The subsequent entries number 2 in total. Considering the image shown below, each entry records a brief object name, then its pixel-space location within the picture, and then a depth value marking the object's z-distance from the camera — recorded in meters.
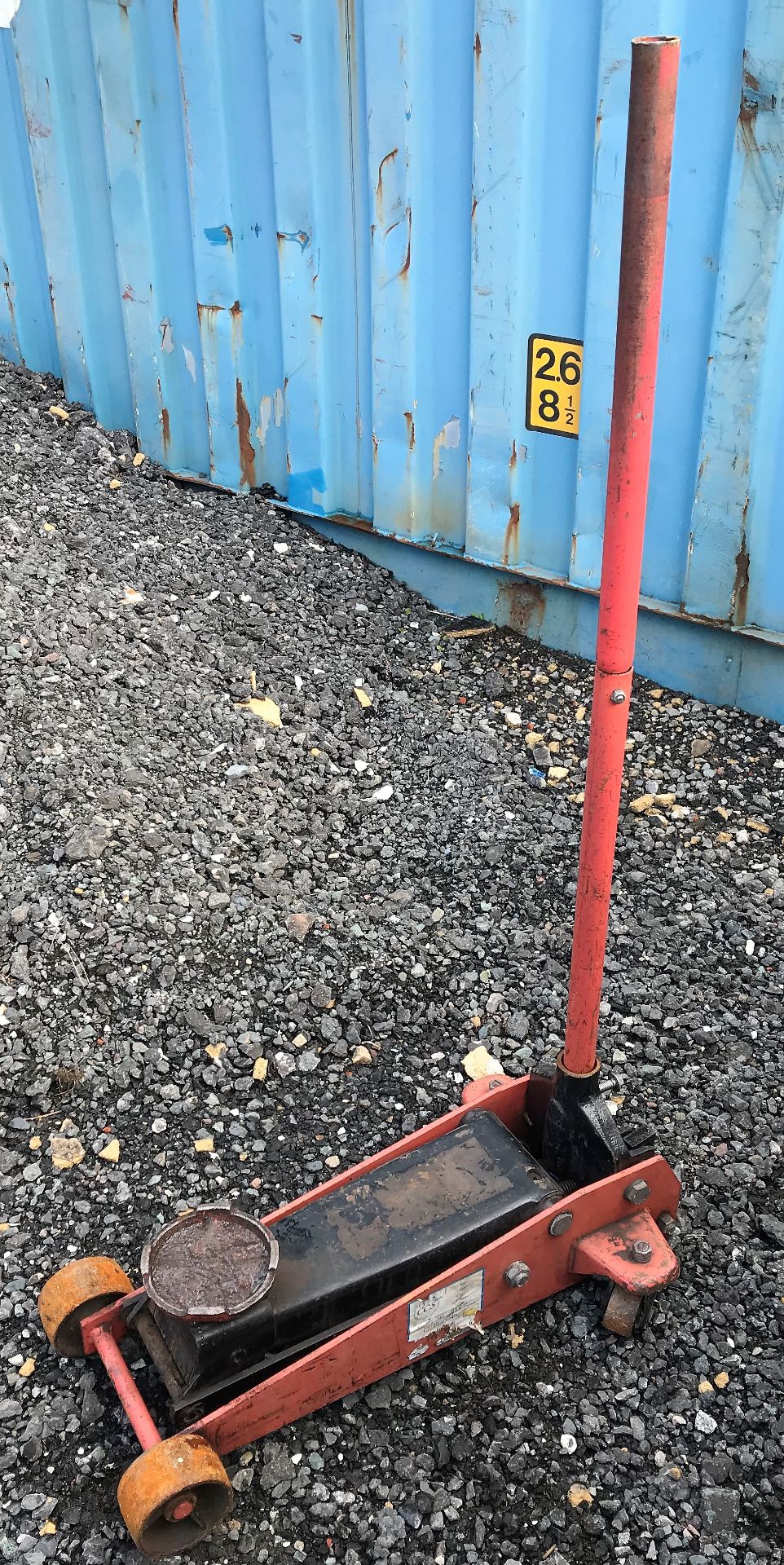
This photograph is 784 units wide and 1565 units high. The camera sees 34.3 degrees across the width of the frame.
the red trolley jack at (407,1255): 2.27
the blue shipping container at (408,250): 3.96
